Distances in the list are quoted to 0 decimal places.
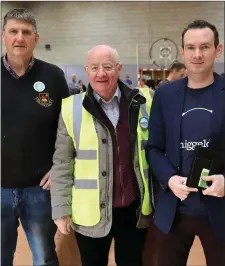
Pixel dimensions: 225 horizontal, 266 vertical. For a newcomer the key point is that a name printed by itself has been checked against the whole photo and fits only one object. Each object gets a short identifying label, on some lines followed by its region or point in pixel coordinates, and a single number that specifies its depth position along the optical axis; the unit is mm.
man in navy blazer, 1306
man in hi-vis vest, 1502
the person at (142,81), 7627
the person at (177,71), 4449
